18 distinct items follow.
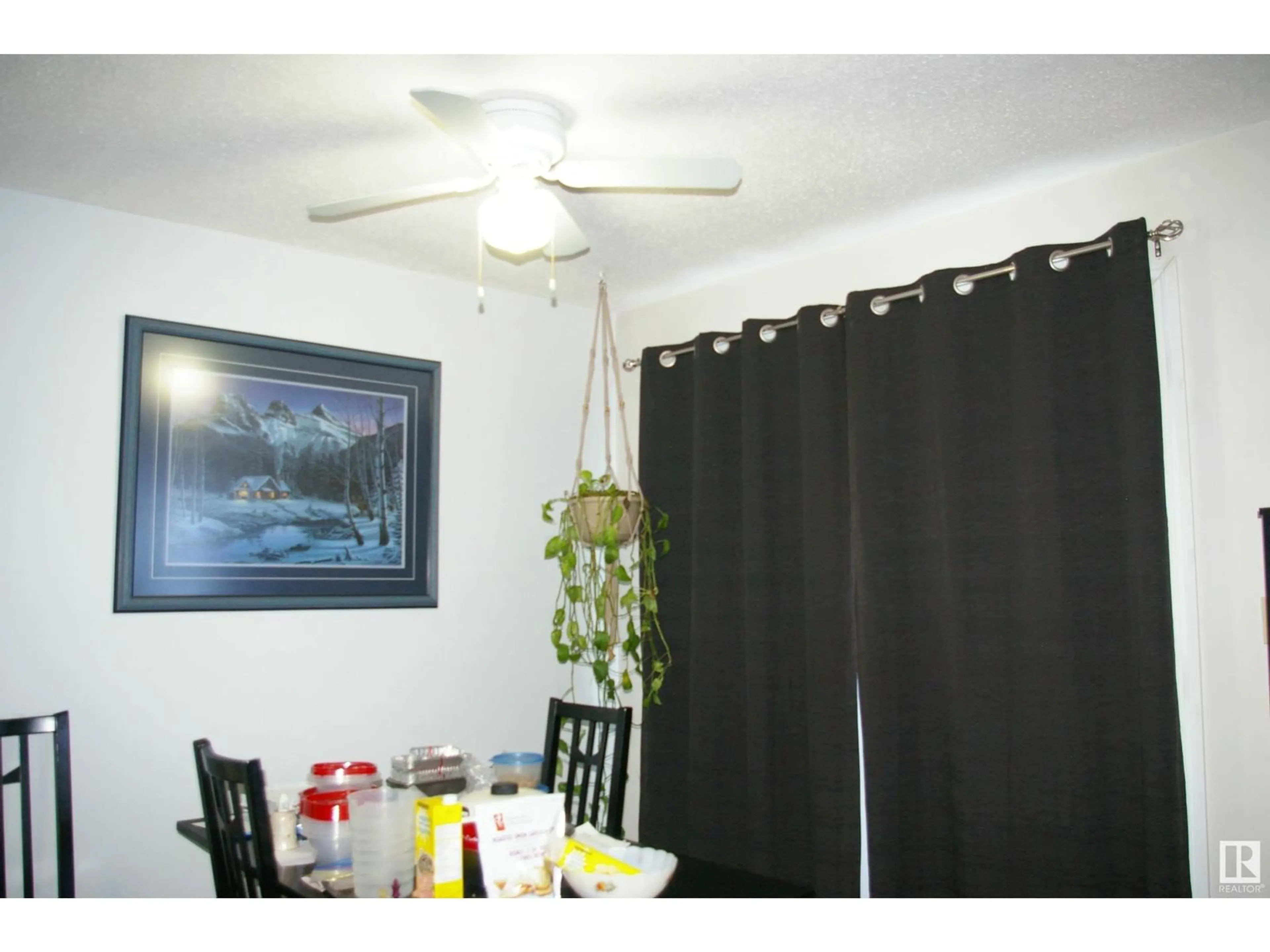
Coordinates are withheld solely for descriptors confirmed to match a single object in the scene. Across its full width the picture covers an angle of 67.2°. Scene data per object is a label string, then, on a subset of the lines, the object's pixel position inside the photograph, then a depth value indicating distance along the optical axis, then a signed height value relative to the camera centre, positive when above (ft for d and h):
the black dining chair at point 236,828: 5.84 -1.56
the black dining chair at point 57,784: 7.36 -1.54
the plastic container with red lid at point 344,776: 7.61 -1.53
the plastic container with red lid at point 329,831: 6.62 -1.69
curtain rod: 7.91 +2.77
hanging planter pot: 10.74 +0.76
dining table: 6.08 -1.99
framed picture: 9.37 +1.18
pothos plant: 10.93 -0.03
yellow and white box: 5.78 -1.62
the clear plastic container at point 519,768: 7.87 -1.53
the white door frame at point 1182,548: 7.57 +0.23
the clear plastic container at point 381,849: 5.98 -1.65
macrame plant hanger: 11.57 +2.22
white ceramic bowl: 5.65 -1.77
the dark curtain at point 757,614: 9.61 -0.36
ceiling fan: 6.76 +2.95
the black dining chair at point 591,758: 8.02 -1.57
